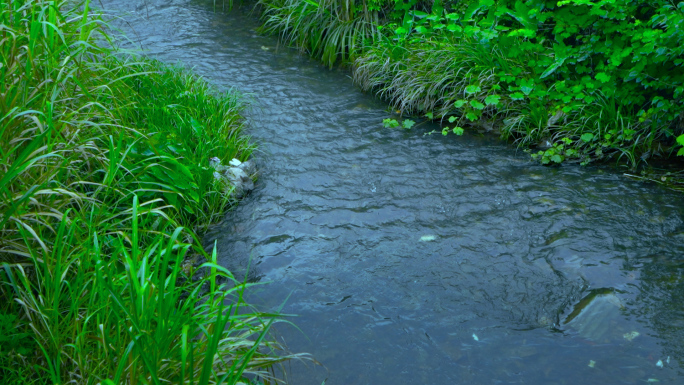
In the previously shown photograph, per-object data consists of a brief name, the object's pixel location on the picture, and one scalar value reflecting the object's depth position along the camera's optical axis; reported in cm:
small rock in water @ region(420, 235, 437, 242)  439
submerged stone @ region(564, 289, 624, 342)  351
